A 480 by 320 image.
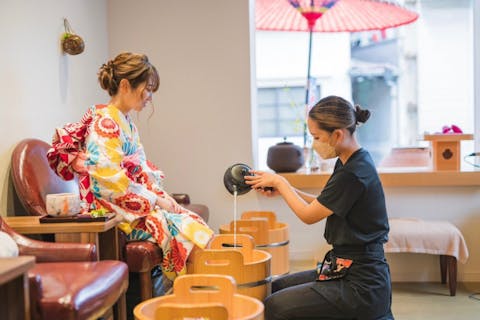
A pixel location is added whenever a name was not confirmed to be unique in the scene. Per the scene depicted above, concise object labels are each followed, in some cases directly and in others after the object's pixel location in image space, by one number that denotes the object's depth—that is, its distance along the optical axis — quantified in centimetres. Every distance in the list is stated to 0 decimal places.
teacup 245
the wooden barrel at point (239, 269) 236
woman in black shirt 217
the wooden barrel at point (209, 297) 195
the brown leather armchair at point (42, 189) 266
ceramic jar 430
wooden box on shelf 408
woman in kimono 265
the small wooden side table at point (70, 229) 238
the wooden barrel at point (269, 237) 319
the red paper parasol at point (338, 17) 468
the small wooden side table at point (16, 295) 162
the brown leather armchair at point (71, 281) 173
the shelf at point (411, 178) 400
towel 363
